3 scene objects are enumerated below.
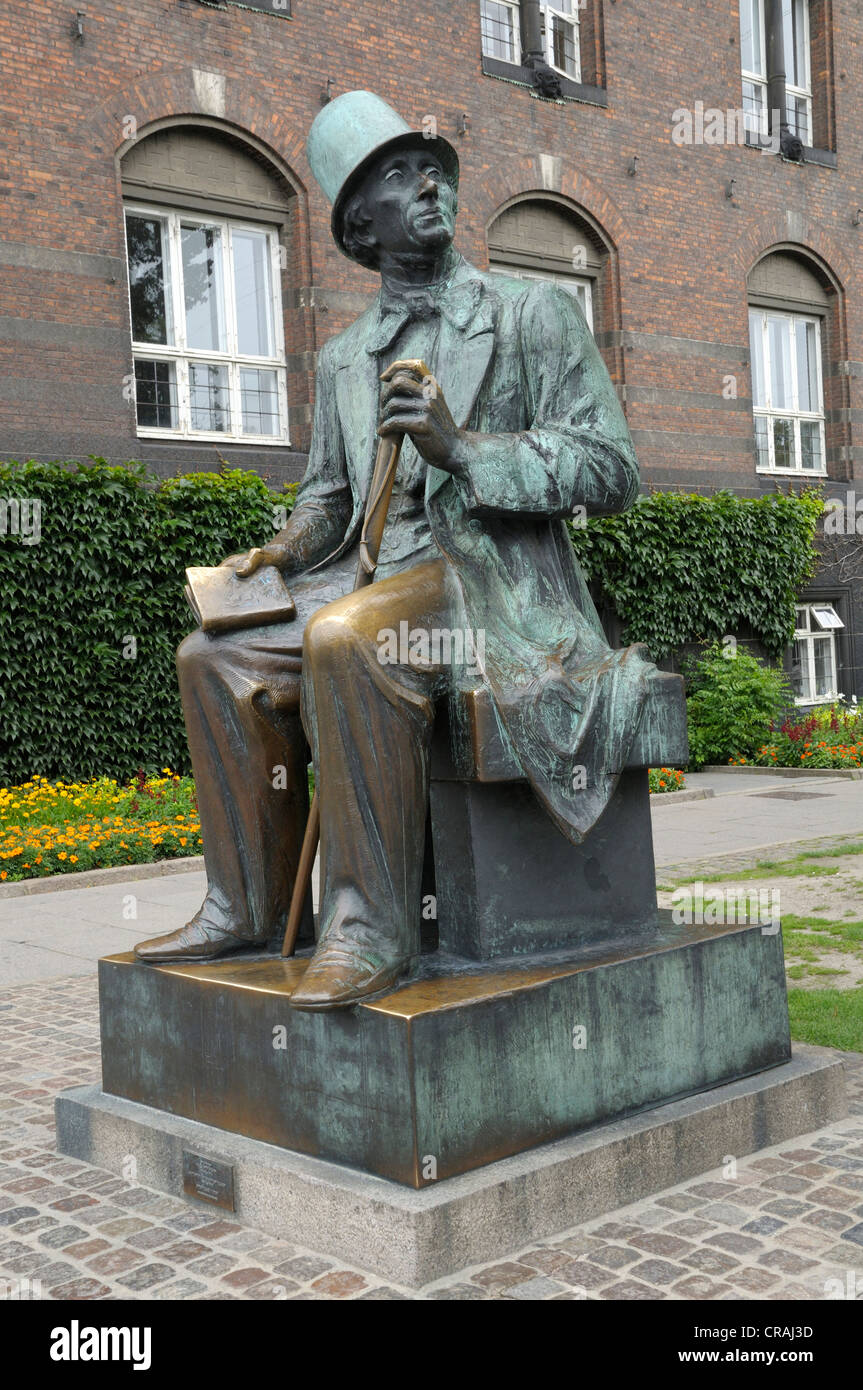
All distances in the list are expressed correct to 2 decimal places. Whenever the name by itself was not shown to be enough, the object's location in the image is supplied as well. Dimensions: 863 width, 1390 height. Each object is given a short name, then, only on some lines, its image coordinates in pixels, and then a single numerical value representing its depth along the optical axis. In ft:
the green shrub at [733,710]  52.54
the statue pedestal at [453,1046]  10.22
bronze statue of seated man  10.96
